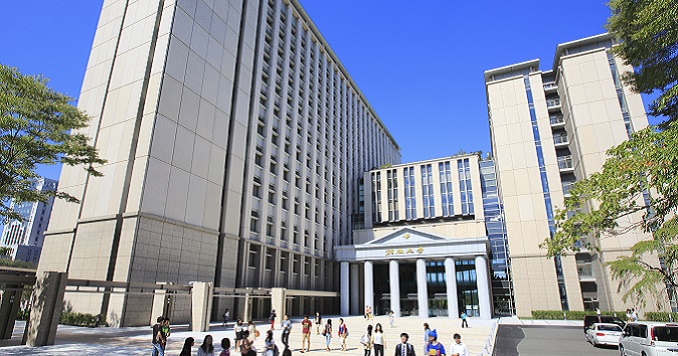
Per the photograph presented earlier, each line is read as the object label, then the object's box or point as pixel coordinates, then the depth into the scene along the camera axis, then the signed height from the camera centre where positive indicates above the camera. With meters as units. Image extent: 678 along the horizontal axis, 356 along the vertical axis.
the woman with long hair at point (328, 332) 17.95 -1.93
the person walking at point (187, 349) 9.06 -1.37
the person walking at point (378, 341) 13.38 -1.74
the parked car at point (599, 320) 22.91 -1.74
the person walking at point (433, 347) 11.32 -1.68
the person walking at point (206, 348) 8.99 -1.37
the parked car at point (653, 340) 12.63 -1.67
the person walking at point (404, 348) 11.14 -1.66
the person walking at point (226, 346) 8.91 -1.30
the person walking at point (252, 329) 16.06 -1.69
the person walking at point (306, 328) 16.89 -1.65
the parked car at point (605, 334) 19.56 -2.17
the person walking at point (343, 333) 18.36 -2.01
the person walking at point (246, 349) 8.09 -1.27
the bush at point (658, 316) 32.12 -2.17
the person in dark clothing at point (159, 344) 12.12 -1.69
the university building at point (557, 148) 41.44 +16.82
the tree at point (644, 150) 8.83 +3.32
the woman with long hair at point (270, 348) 9.86 -1.48
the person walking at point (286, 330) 15.71 -1.66
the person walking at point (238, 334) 16.22 -1.84
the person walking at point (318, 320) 26.33 -2.05
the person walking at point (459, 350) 10.95 -1.67
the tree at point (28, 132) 16.48 +6.91
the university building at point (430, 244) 45.00 +5.59
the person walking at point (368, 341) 14.75 -1.93
